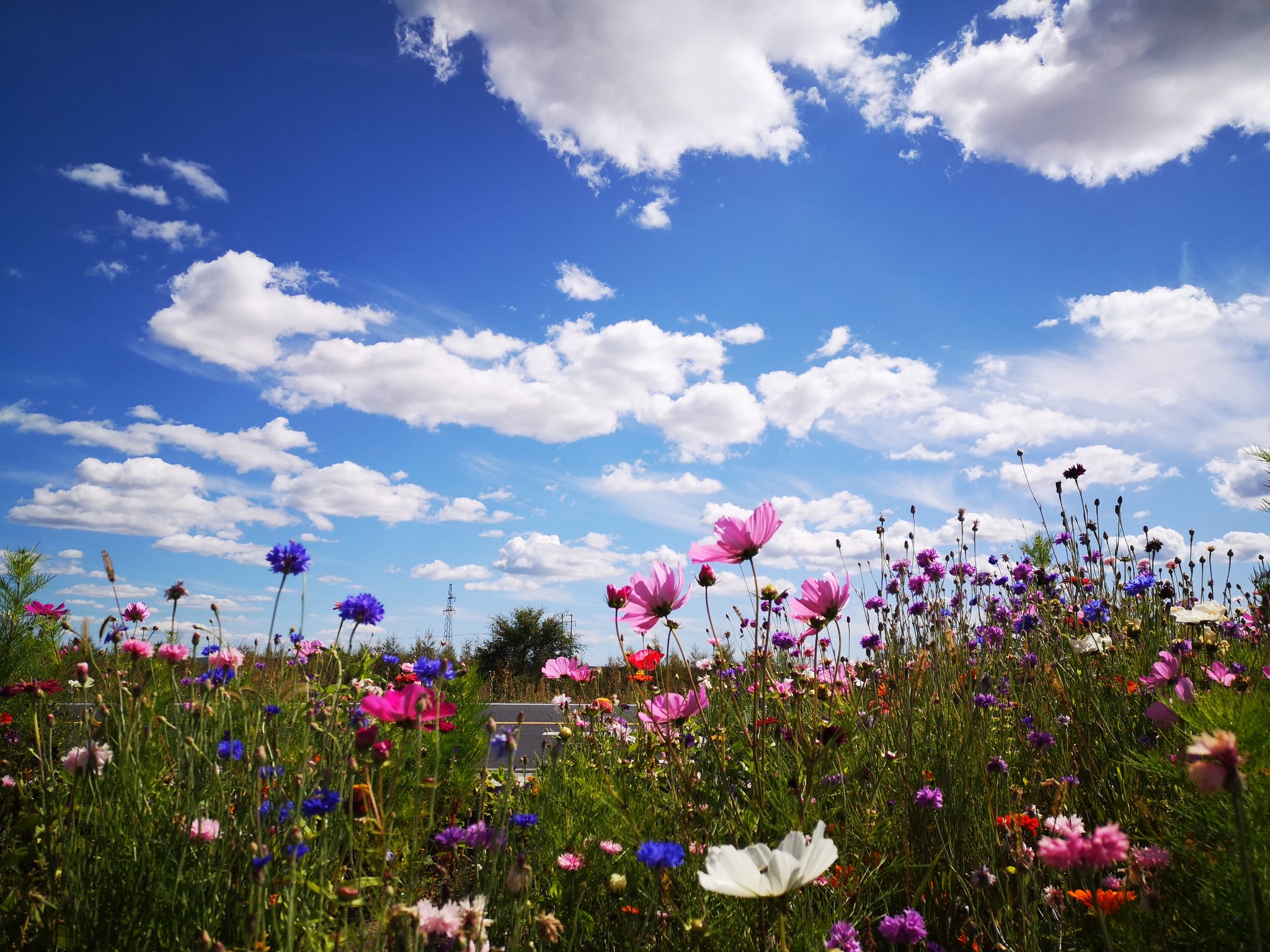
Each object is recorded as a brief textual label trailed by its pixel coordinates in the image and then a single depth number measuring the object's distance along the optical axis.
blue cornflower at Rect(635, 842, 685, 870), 0.72
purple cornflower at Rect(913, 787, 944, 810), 1.00
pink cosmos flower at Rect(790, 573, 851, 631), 0.91
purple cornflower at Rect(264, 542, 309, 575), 0.98
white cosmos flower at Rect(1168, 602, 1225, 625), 1.23
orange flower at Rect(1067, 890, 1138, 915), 0.78
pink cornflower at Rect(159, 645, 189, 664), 1.07
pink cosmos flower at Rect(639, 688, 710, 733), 0.97
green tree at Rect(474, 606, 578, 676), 14.63
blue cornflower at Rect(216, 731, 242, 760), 0.94
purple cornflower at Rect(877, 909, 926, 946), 0.79
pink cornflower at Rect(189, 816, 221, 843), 0.83
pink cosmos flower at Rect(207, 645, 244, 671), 1.03
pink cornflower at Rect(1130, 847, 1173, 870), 0.76
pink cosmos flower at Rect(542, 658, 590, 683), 1.19
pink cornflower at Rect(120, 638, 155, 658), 1.04
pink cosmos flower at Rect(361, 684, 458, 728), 0.78
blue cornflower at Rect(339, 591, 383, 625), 0.99
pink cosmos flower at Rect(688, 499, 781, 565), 0.91
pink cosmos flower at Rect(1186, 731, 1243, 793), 0.60
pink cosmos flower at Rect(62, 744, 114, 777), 0.89
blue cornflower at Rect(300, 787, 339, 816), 0.82
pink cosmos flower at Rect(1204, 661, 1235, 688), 0.87
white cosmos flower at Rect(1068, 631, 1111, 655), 1.31
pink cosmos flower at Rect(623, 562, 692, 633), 0.94
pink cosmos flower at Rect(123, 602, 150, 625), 1.25
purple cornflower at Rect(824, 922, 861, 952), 0.79
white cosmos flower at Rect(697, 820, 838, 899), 0.62
